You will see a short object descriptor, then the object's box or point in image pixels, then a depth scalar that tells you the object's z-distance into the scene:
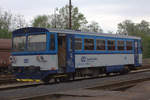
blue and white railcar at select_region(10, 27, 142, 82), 14.71
